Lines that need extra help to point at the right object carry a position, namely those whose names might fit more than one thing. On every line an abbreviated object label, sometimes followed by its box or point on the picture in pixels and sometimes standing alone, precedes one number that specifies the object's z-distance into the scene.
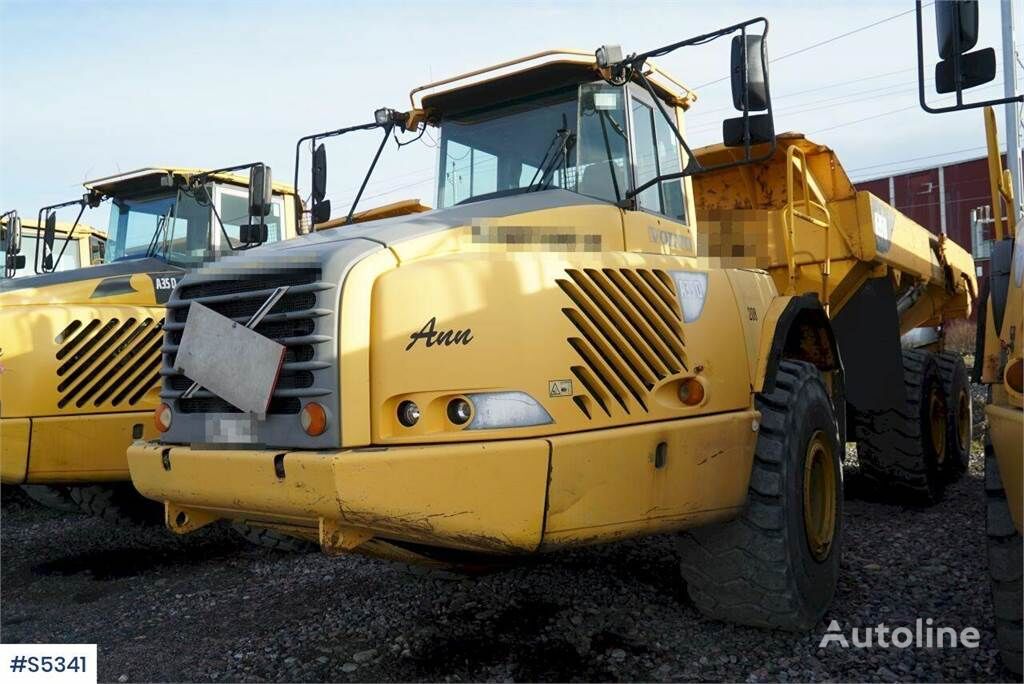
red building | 21.06
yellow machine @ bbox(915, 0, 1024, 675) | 2.69
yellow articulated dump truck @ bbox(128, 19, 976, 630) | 3.00
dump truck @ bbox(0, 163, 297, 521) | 5.39
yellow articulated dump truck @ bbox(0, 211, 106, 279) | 8.26
